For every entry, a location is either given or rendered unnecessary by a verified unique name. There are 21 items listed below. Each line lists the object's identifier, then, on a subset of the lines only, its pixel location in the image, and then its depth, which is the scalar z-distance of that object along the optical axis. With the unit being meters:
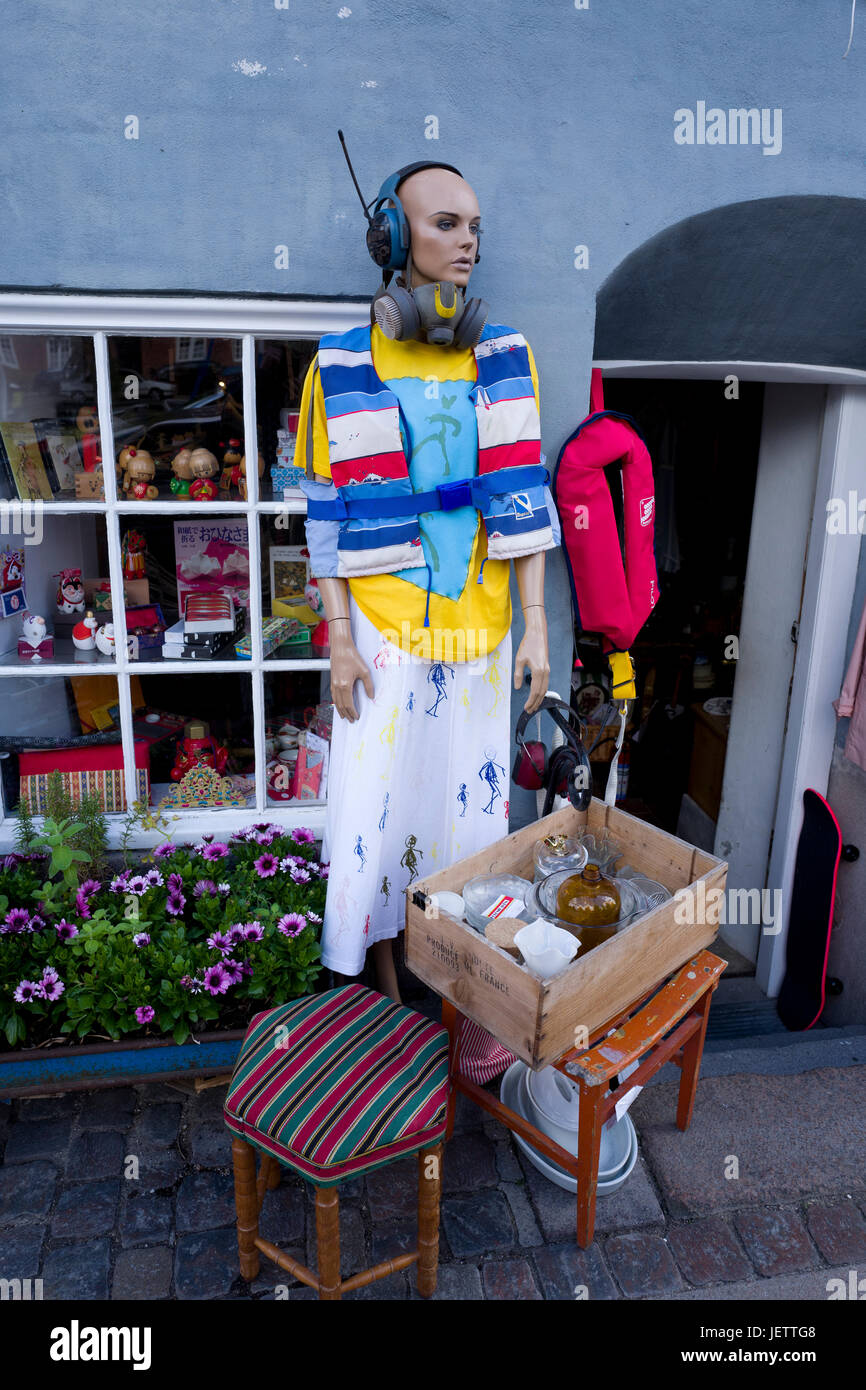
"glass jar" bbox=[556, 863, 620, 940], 2.28
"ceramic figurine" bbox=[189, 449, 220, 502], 3.18
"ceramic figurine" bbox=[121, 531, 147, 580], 3.23
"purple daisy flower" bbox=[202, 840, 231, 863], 3.24
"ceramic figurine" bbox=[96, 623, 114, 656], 3.29
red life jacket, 3.00
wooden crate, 2.07
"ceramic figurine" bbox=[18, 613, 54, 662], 3.31
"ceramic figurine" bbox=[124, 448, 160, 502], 3.13
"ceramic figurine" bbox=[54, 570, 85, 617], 3.32
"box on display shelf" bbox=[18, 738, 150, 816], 3.40
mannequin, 2.46
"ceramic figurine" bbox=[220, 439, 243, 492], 3.22
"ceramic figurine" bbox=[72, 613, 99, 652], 3.33
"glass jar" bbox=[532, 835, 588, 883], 2.50
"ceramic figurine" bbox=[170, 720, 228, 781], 3.51
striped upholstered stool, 2.00
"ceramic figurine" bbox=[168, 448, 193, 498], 3.18
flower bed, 2.86
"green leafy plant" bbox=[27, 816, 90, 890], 2.97
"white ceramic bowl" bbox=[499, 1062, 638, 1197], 2.62
